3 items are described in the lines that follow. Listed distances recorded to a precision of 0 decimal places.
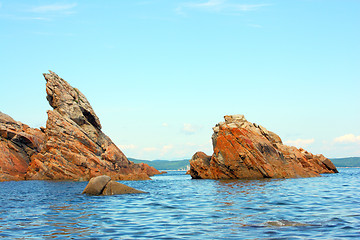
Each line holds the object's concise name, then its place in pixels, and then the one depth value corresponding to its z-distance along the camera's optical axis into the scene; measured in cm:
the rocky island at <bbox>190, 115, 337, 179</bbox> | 5447
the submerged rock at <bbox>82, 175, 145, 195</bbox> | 3300
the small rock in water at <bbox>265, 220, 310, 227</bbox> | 1498
